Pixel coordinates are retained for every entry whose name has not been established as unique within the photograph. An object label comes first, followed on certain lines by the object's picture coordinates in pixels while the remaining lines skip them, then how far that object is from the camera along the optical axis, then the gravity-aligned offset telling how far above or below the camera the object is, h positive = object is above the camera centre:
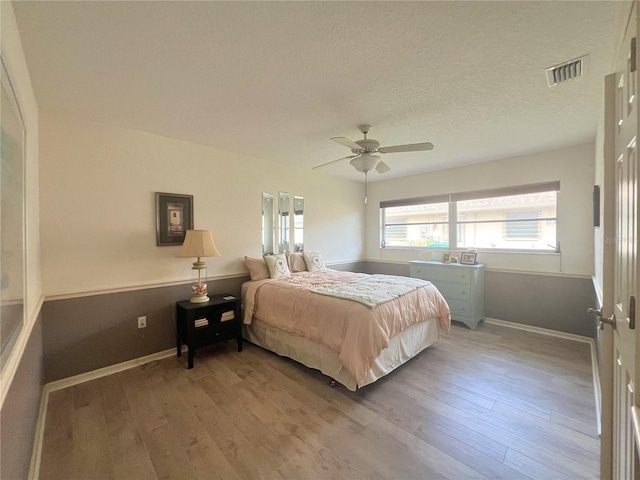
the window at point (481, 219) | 3.58 +0.30
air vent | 1.65 +1.12
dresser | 3.66 -0.74
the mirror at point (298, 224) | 4.23 +0.25
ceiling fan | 2.42 +0.86
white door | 0.87 -0.11
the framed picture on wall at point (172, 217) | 2.86 +0.26
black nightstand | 2.63 -0.90
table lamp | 2.73 -0.11
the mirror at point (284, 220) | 4.04 +0.30
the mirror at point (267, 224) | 3.82 +0.23
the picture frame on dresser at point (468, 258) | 3.91 -0.31
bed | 2.15 -0.78
